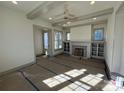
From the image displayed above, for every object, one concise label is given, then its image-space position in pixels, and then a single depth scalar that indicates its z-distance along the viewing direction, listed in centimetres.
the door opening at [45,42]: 677
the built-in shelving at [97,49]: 515
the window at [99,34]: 512
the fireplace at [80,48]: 550
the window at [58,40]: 641
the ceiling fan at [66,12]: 279
